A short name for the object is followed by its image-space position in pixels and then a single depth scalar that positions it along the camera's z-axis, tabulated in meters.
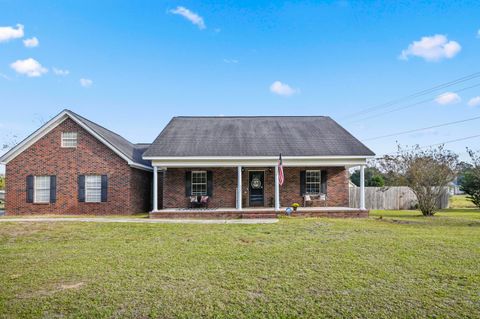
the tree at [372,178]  29.99
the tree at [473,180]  16.12
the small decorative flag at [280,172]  15.06
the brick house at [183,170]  15.97
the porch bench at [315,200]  17.17
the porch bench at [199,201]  16.53
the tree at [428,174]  16.97
